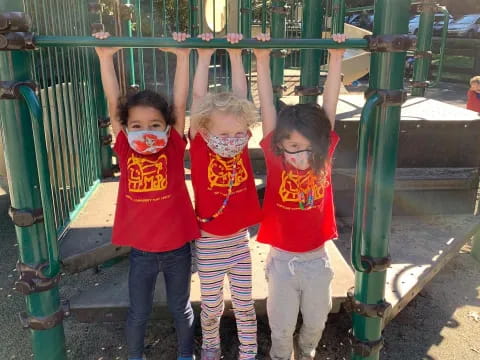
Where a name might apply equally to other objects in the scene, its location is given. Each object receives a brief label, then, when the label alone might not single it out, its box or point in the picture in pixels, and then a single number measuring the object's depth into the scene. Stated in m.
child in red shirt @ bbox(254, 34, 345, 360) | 1.91
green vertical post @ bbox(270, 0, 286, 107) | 3.80
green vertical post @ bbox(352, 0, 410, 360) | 1.78
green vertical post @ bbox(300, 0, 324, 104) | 2.38
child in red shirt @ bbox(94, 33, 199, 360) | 1.92
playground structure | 1.72
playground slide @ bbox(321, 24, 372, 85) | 8.54
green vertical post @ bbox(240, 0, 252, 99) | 4.20
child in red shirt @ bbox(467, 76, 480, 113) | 6.07
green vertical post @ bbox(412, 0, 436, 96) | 5.06
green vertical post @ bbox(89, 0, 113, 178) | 3.41
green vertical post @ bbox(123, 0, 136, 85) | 3.34
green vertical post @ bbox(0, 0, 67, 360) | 1.66
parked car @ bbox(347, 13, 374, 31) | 16.19
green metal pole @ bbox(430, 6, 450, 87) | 5.38
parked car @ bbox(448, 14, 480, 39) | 17.42
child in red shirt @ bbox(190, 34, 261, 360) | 1.94
